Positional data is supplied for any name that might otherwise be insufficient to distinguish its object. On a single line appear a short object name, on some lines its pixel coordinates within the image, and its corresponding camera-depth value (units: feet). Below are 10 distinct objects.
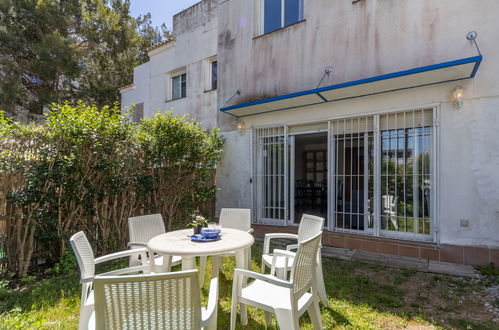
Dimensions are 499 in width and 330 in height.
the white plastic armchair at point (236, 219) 15.42
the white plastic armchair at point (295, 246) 10.98
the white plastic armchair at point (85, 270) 7.81
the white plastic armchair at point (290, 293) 7.63
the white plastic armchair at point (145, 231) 11.94
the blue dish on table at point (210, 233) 10.98
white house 15.51
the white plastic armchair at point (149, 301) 5.31
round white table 9.34
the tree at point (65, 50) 43.75
